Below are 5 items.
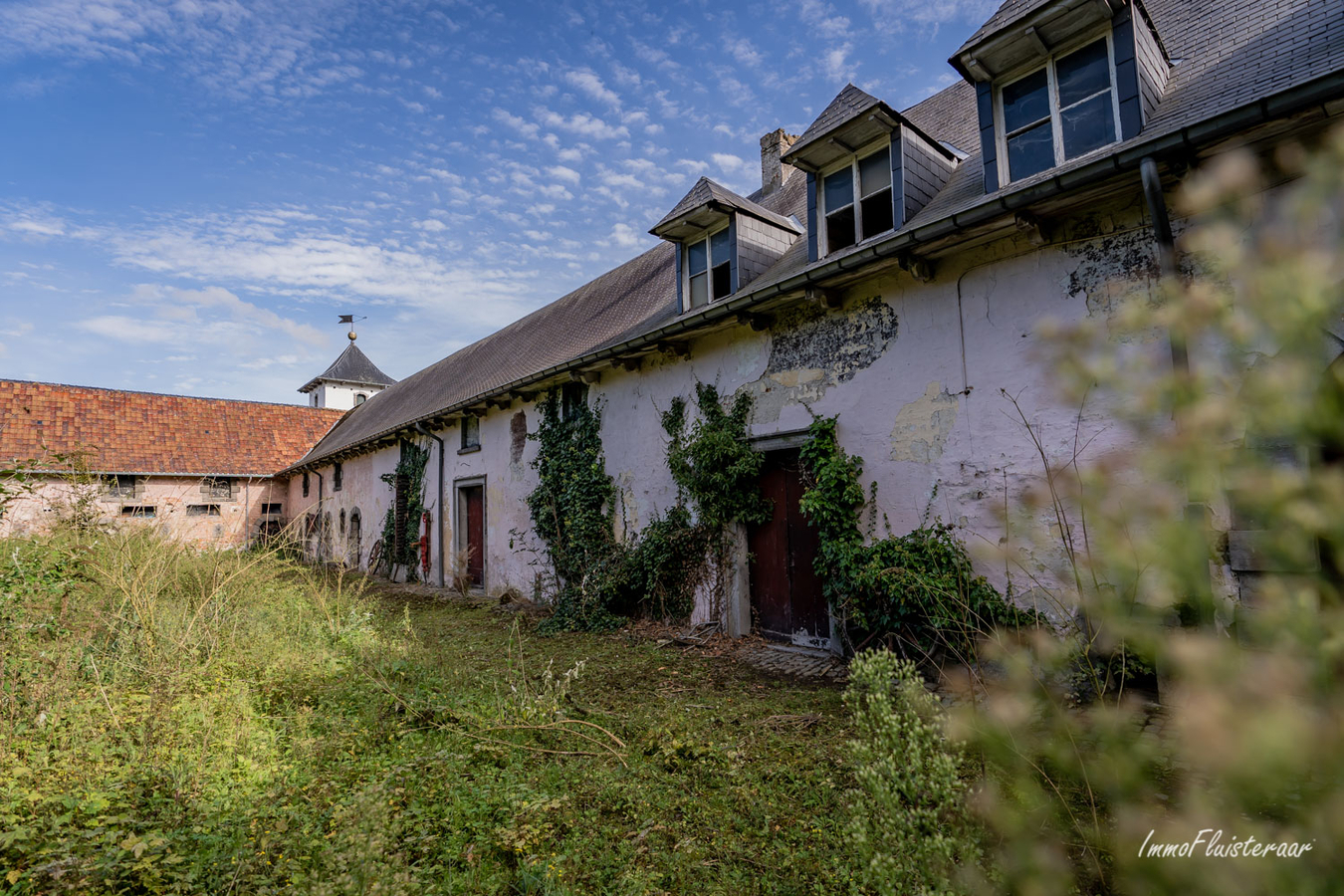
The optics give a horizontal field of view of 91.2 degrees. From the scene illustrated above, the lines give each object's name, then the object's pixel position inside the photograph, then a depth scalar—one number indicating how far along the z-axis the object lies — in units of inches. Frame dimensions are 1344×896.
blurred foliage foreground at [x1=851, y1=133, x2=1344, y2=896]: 23.4
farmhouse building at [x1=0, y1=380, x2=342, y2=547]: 829.2
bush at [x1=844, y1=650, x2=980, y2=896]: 86.1
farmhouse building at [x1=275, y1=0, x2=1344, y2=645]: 200.1
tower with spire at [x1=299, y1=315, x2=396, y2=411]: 1477.6
